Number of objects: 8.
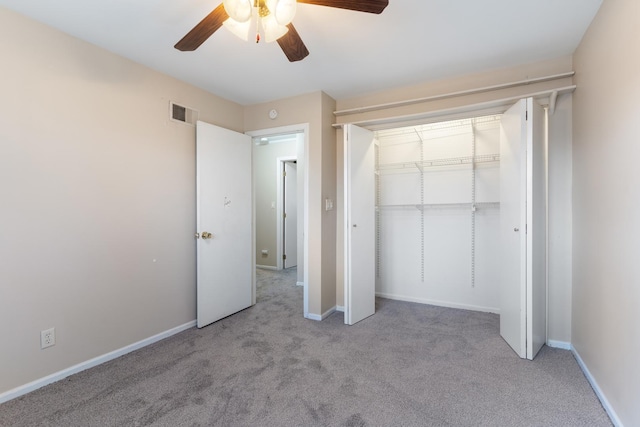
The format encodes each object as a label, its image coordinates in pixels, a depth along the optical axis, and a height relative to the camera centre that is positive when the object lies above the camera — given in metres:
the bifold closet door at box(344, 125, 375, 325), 3.12 -0.14
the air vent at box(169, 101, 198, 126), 2.89 +0.97
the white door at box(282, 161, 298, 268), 6.03 -0.07
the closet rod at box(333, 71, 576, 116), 2.54 +1.11
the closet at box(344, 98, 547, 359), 2.39 -0.07
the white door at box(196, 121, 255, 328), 3.08 -0.12
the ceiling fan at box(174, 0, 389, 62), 1.47 +1.01
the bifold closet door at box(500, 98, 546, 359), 2.33 -0.14
